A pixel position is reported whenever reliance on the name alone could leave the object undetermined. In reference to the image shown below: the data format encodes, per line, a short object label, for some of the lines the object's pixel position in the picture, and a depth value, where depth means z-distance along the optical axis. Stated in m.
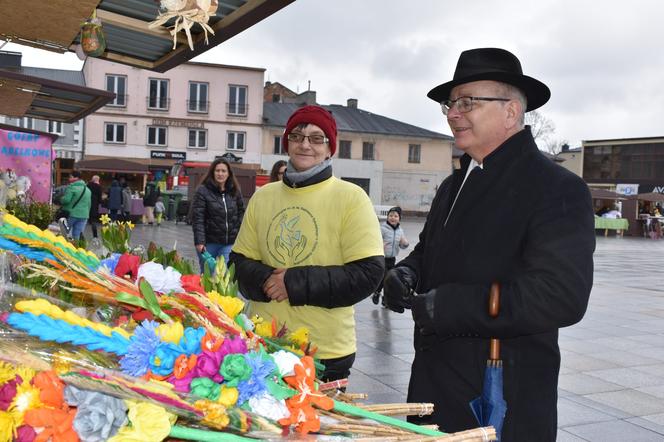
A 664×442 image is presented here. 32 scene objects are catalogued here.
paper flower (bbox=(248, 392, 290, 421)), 1.26
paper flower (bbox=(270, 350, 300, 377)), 1.37
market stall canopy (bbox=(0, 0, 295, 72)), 2.62
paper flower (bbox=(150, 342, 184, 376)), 1.24
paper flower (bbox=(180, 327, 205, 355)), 1.27
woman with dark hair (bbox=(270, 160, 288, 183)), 5.75
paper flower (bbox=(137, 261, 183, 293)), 1.59
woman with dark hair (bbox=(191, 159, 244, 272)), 6.74
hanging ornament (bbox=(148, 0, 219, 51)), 1.86
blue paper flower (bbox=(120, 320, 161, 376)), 1.23
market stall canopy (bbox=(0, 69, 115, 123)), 4.25
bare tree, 53.03
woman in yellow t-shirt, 2.66
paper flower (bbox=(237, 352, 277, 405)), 1.25
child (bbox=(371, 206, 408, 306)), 8.87
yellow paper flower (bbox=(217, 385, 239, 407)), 1.21
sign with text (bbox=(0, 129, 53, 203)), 7.66
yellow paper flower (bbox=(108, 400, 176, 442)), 1.11
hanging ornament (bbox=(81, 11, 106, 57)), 3.25
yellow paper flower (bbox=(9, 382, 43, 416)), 1.16
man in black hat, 1.78
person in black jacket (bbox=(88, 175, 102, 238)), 14.44
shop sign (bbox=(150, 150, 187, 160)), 37.62
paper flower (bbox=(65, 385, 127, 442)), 1.11
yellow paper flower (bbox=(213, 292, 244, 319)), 1.62
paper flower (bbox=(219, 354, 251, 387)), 1.23
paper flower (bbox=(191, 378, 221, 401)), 1.22
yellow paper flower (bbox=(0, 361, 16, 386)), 1.21
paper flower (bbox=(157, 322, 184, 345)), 1.28
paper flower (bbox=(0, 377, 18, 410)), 1.20
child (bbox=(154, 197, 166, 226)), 23.43
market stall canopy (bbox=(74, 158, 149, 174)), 26.95
